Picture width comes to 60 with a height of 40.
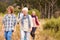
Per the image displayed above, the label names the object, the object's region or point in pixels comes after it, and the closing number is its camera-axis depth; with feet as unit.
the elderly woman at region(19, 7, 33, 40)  27.71
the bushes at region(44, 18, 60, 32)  47.19
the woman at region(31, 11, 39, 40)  36.52
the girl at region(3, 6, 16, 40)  28.81
